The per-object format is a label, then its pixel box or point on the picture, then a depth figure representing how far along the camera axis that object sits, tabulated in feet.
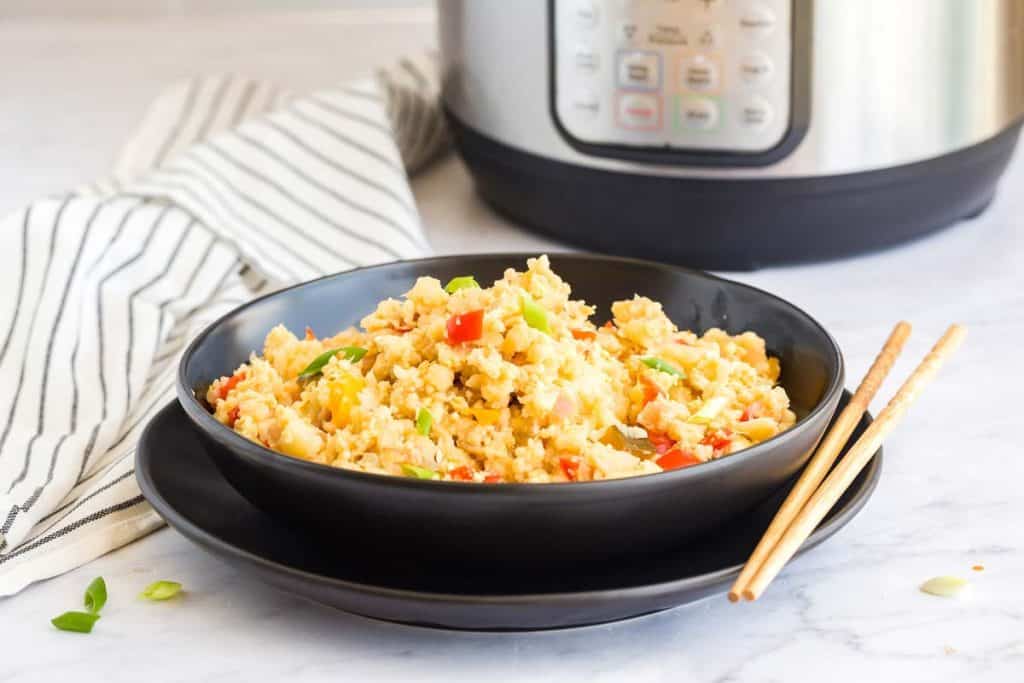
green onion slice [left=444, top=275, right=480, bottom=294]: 3.48
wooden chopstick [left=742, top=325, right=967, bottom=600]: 3.18
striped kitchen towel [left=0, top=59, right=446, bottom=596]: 3.59
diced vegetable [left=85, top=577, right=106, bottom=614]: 3.36
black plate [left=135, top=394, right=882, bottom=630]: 3.16
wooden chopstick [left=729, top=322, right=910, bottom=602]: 3.20
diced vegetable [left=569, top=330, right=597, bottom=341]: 3.51
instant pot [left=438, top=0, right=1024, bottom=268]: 4.03
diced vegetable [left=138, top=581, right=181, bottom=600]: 3.37
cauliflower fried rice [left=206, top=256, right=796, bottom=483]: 3.33
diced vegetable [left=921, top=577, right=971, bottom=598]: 3.34
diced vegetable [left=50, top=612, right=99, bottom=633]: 3.32
